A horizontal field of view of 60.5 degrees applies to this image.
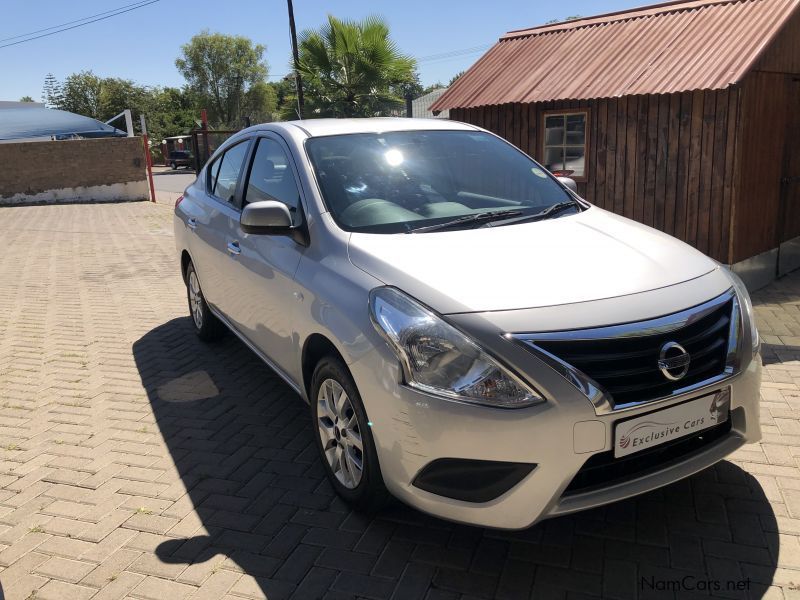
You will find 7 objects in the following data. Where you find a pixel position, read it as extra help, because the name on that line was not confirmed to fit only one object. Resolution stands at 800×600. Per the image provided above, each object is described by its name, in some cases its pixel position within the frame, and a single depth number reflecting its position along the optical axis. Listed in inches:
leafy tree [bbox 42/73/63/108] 2283.5
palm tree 627.5
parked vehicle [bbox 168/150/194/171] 1747.0
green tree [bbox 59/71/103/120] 2260.1
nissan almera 93.0
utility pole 664.4
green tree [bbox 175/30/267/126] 2581.2
